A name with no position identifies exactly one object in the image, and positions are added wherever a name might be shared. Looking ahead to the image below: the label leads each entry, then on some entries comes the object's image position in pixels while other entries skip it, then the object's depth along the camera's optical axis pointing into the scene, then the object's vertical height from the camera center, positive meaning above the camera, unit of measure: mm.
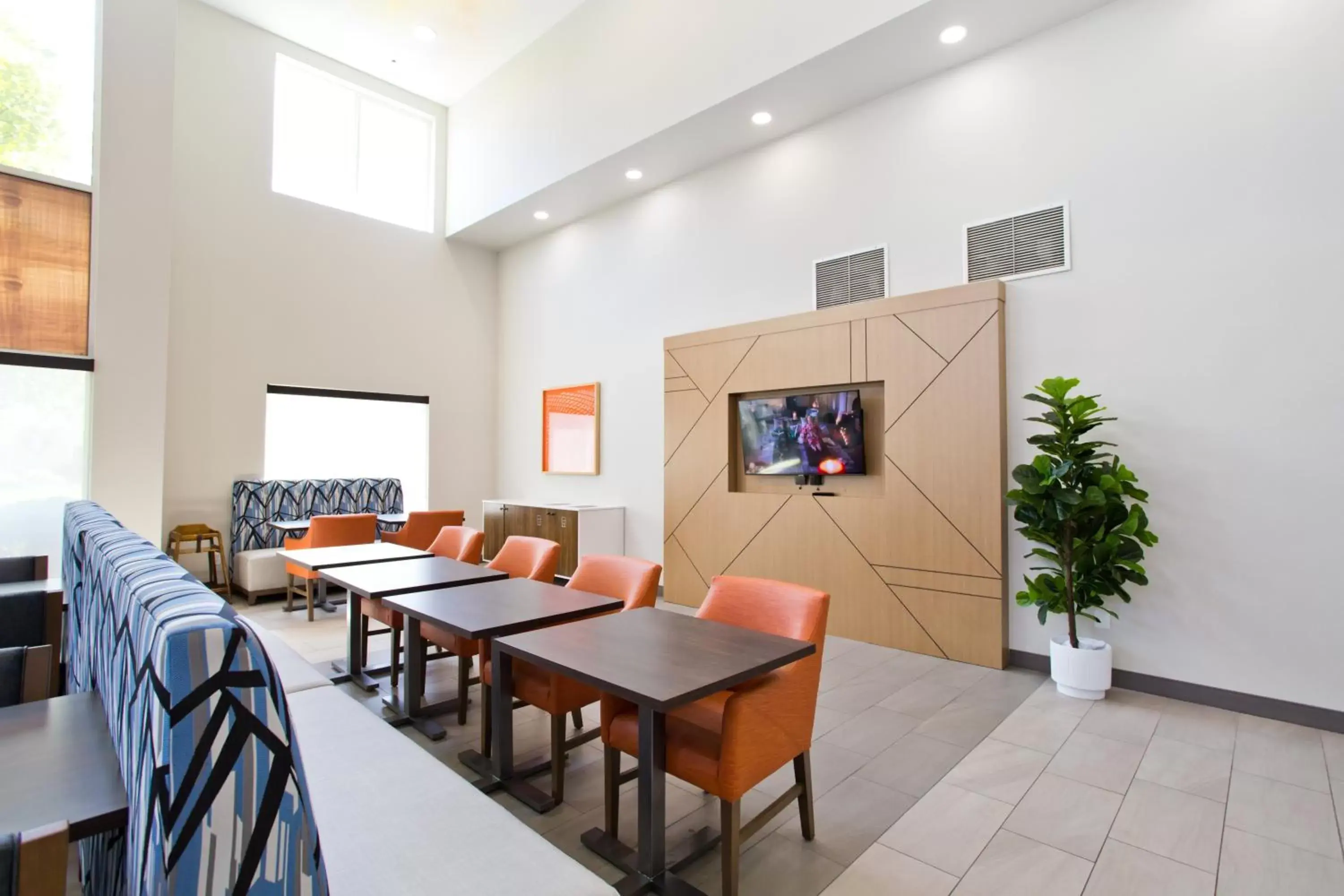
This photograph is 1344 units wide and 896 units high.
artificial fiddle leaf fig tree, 3713 -290
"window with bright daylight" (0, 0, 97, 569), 4758 +1429
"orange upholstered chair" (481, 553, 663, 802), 2633 -900
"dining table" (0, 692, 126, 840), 1268 -713
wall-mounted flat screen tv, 5176 +229
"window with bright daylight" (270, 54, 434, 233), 7445 +3772
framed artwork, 7582 +362
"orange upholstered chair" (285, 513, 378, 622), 5480 -627
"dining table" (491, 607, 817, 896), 1838 -620
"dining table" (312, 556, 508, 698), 3154 -618
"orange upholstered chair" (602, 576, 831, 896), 1999 -894
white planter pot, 3775 -1202
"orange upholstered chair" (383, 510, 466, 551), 6148 -654
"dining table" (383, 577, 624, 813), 2512 -624
